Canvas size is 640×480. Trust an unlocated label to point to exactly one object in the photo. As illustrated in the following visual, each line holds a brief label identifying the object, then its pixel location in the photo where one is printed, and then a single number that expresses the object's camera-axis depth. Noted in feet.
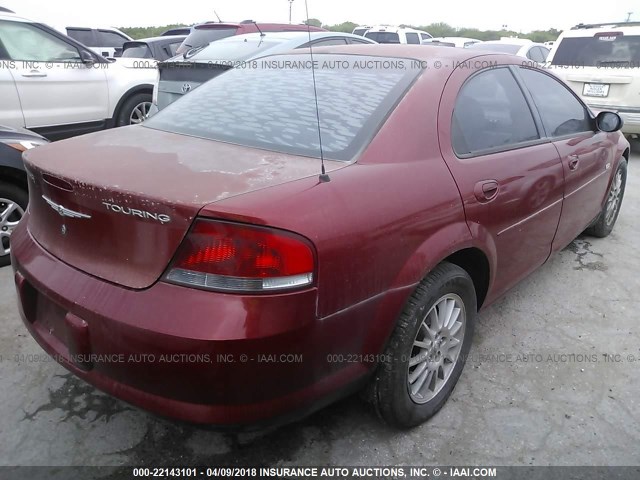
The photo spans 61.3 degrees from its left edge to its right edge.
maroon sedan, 5.36
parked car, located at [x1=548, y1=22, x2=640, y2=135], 23.71
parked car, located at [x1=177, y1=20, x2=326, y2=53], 24.91
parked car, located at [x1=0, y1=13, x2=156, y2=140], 19.40
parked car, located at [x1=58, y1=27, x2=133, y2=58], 43.68
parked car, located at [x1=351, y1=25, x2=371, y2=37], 55.85
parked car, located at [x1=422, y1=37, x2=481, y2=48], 46.92
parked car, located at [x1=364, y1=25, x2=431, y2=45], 49.06
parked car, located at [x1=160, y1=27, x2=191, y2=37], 42.82
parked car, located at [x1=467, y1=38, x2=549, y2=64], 35.68
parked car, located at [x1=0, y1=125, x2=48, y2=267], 12.09
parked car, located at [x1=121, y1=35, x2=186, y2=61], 32.27
